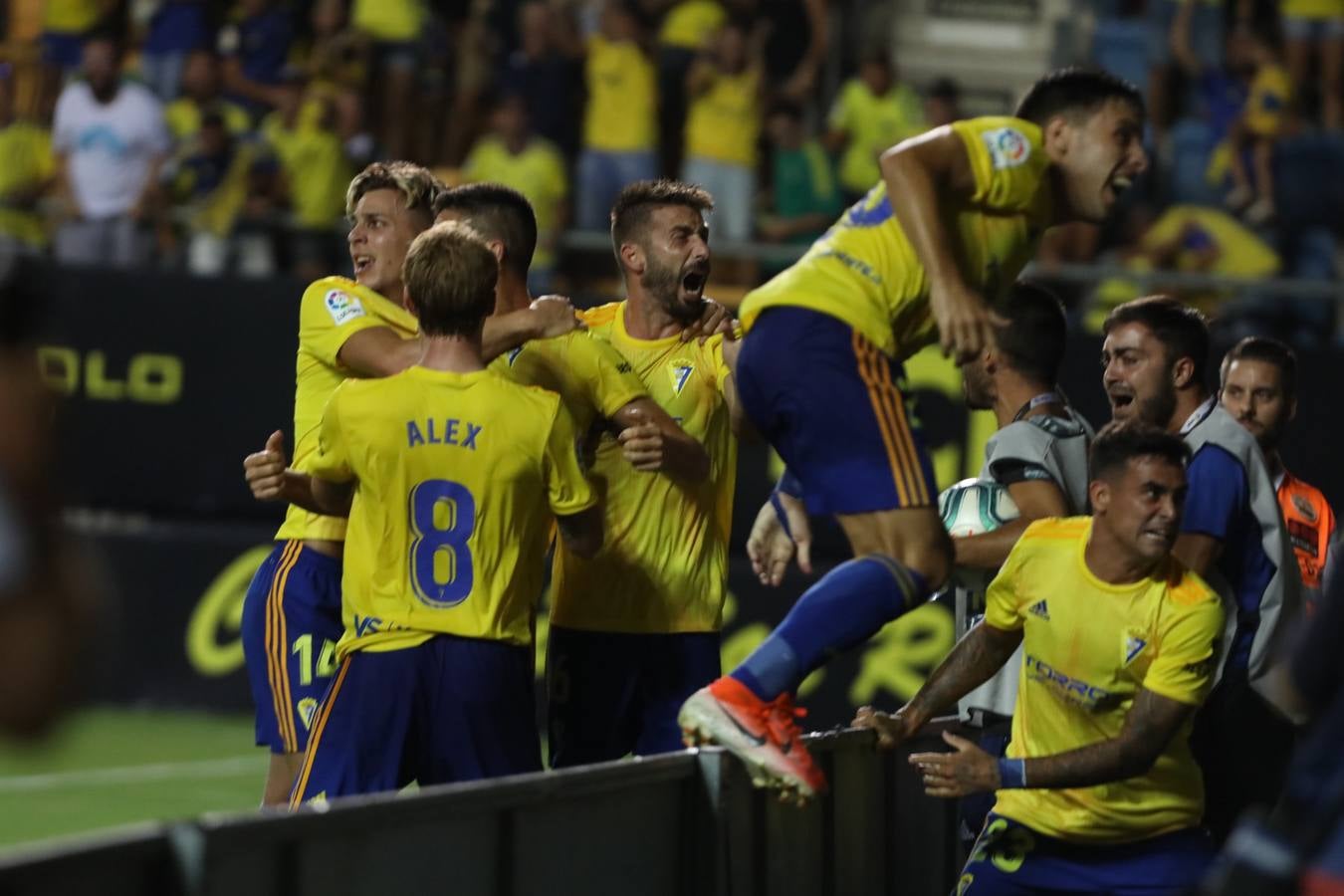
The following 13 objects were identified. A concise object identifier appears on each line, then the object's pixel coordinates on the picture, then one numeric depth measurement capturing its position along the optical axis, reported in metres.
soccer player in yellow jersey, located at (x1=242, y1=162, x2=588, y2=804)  12.73
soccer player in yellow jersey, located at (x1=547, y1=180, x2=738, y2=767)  13.09
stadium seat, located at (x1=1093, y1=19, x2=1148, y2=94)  32.66
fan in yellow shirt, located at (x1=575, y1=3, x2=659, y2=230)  29.72
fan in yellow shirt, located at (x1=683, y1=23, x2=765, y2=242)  29.66
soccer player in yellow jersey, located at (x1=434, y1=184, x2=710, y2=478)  12.40
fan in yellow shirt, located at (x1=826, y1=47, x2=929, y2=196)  30.17
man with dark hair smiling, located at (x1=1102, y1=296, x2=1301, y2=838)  12.45
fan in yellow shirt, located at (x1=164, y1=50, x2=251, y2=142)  31.89
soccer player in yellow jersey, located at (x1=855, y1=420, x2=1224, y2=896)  10.90
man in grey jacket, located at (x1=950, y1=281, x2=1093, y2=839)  12.54
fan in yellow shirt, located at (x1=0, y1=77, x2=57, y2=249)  30.87
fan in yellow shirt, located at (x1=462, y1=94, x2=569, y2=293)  29.05
